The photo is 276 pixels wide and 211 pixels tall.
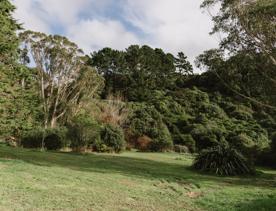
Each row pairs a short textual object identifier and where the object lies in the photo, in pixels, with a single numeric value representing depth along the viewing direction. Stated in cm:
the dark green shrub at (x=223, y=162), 1463
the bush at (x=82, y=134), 2050
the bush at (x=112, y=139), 2222
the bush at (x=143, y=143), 2866
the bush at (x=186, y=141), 3028
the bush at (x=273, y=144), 2191
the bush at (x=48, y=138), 2122
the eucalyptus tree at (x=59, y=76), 2853
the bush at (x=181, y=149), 2936
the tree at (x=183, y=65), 5125
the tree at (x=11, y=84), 1248
